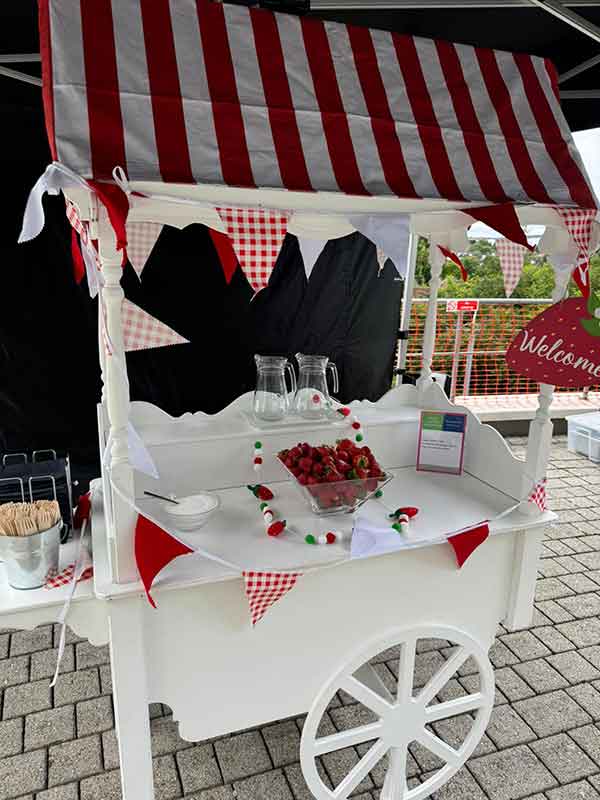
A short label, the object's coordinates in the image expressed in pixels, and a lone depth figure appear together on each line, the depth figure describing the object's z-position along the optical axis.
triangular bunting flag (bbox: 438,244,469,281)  2.17
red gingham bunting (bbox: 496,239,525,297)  1.78
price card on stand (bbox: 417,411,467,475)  2.03
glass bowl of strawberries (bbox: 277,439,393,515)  1.65
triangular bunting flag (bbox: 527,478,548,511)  1.73
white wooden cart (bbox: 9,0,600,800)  1.23
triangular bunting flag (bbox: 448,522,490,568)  1.60
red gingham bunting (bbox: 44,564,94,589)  1.38
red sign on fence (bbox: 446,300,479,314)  4.84
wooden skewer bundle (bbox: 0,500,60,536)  1.33
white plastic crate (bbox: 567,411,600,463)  4.62
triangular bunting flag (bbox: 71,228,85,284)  1.79
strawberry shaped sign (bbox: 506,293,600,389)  1.49
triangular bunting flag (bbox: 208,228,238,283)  1.68
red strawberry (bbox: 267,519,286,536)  1.56
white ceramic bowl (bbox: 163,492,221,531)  1.57
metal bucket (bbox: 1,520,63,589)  1.32
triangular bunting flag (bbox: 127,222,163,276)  1.81
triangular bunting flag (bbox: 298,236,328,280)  1.81
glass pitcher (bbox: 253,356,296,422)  2.00
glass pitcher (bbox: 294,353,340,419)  2.03
